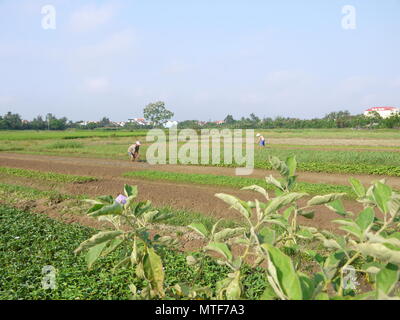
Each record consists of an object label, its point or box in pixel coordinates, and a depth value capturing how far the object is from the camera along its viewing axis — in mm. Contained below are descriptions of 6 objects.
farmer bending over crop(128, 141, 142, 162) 16109
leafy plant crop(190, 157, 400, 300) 611
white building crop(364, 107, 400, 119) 98381
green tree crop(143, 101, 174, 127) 76688
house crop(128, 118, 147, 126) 80812
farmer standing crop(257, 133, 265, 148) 22347
